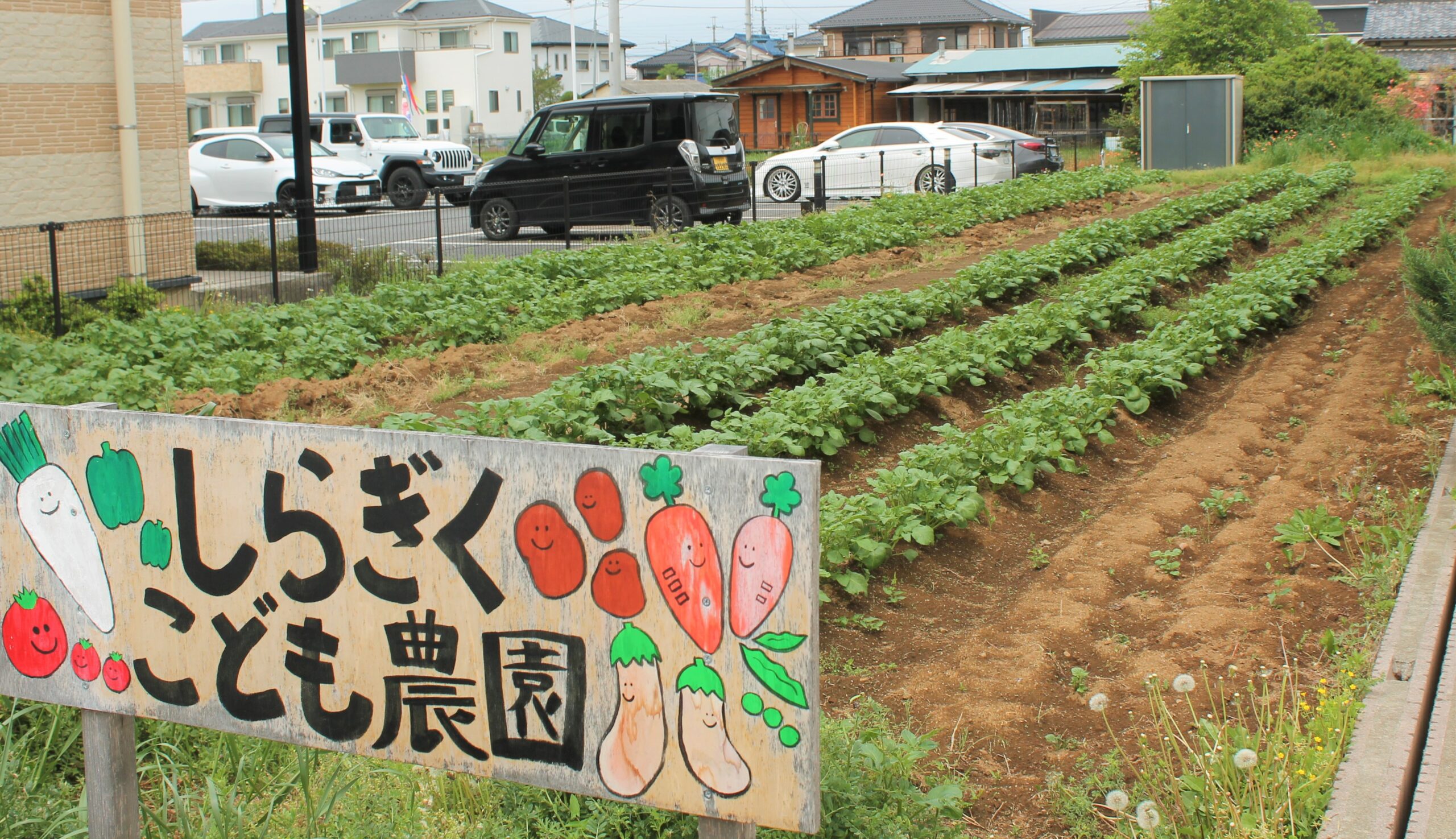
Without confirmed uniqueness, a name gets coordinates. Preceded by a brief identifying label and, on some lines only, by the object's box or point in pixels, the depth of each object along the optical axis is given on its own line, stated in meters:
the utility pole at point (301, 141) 13.50
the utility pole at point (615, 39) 28.92
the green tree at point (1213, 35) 35.75
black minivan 17.38
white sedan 23.48
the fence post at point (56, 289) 10.72
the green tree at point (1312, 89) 28.53
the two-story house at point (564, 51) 78.38
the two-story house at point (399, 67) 60.34
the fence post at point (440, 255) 13.73
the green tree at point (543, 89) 66.06
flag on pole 42.49
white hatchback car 24.48
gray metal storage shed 27.11
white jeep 27.25
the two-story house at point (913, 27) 71.62
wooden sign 2.24
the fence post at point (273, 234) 12.58
